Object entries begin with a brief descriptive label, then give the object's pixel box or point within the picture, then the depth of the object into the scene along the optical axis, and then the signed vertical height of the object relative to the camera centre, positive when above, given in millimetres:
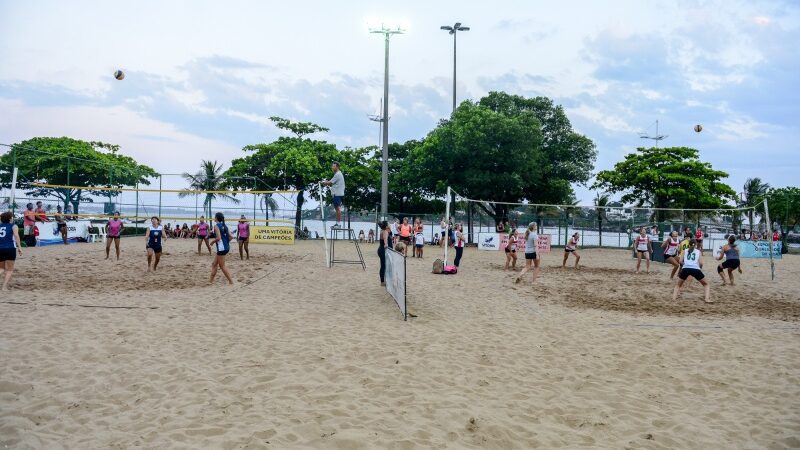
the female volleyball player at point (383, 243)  11062 -524
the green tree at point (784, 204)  42656 +1912
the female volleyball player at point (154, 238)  12719 -566
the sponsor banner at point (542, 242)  25750 -1012
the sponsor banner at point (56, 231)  21500 -748
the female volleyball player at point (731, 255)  13125 -766
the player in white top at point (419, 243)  20041 -902
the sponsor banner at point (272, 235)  26578 -933
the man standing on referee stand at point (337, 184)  11383 +784
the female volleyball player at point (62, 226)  21859 -551
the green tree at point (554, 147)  33938 +5199
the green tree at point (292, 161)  35781 +4127
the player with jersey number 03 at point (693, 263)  10164 -768
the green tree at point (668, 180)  33438 +3019
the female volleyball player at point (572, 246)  16859 -777
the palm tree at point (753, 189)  54825 +4220
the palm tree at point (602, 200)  45597 +2146
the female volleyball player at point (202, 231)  17828 -516
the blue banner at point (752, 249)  26703 -1223
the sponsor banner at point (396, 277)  7982 -991
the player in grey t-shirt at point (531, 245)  12863 -589
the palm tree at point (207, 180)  40188 +2954
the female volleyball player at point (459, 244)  15602 -713
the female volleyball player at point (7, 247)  9500 -643
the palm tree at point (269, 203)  27239 +765
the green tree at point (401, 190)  38625 +2292
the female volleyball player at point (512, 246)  16156 -777
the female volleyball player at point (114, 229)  15031 -421
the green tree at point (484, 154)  29656 +4047
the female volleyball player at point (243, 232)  16703 -512
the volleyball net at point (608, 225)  27547 -60
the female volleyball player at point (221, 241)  10766 -518
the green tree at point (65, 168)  36062 +3331
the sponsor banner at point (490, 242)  27047 -1104
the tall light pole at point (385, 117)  27703 +5659
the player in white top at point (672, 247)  15014 -671
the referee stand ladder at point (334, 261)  13762 -1295
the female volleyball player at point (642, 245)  16112 -668
